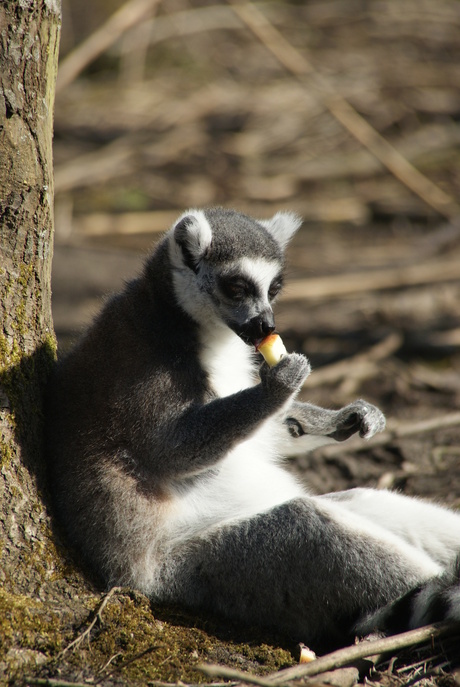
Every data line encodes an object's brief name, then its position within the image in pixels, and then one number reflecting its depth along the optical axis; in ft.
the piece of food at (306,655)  24.17
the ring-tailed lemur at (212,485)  24.70
